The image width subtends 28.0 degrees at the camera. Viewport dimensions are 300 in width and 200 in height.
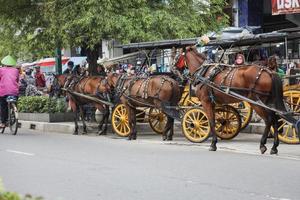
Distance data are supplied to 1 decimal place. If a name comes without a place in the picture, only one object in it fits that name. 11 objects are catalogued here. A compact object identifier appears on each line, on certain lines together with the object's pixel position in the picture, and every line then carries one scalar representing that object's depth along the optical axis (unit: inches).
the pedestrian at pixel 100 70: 761.4
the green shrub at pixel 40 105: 768.9
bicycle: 634.8
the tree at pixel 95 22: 653.9
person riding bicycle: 635.5
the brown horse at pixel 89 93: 661.3
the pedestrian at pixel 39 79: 1070.4
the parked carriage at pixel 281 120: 527.2
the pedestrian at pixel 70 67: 839.7
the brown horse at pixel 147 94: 579.2
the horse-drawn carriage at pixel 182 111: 565.3
